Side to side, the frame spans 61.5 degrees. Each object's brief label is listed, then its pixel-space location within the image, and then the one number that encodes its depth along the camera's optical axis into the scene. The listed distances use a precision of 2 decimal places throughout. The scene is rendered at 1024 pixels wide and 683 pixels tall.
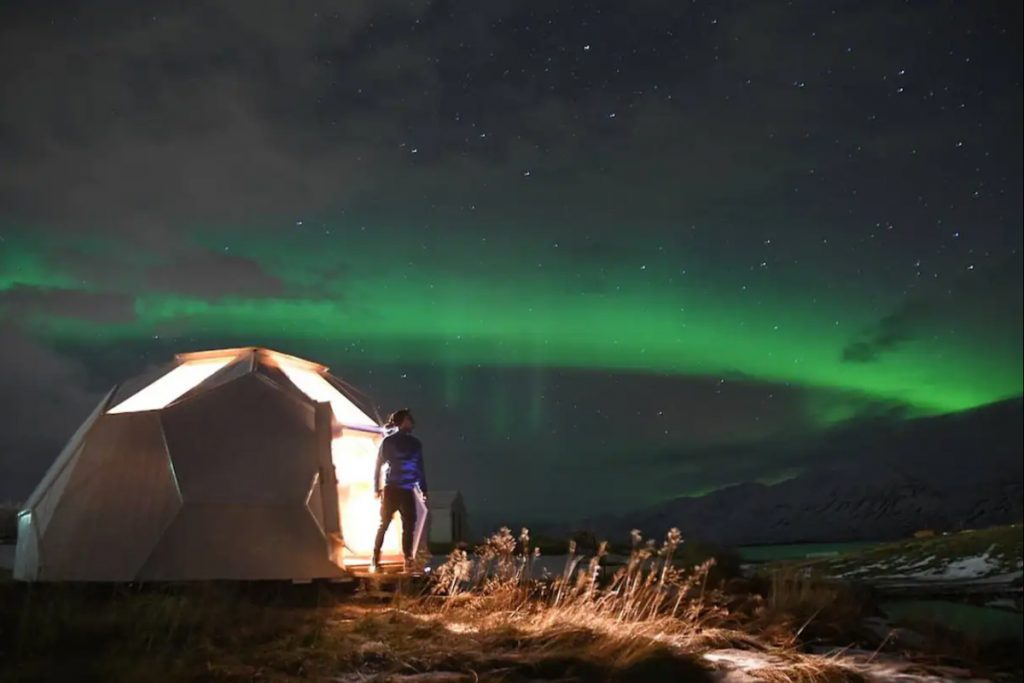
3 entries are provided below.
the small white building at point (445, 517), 24.33
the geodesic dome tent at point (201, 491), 9.23
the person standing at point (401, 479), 10.01
